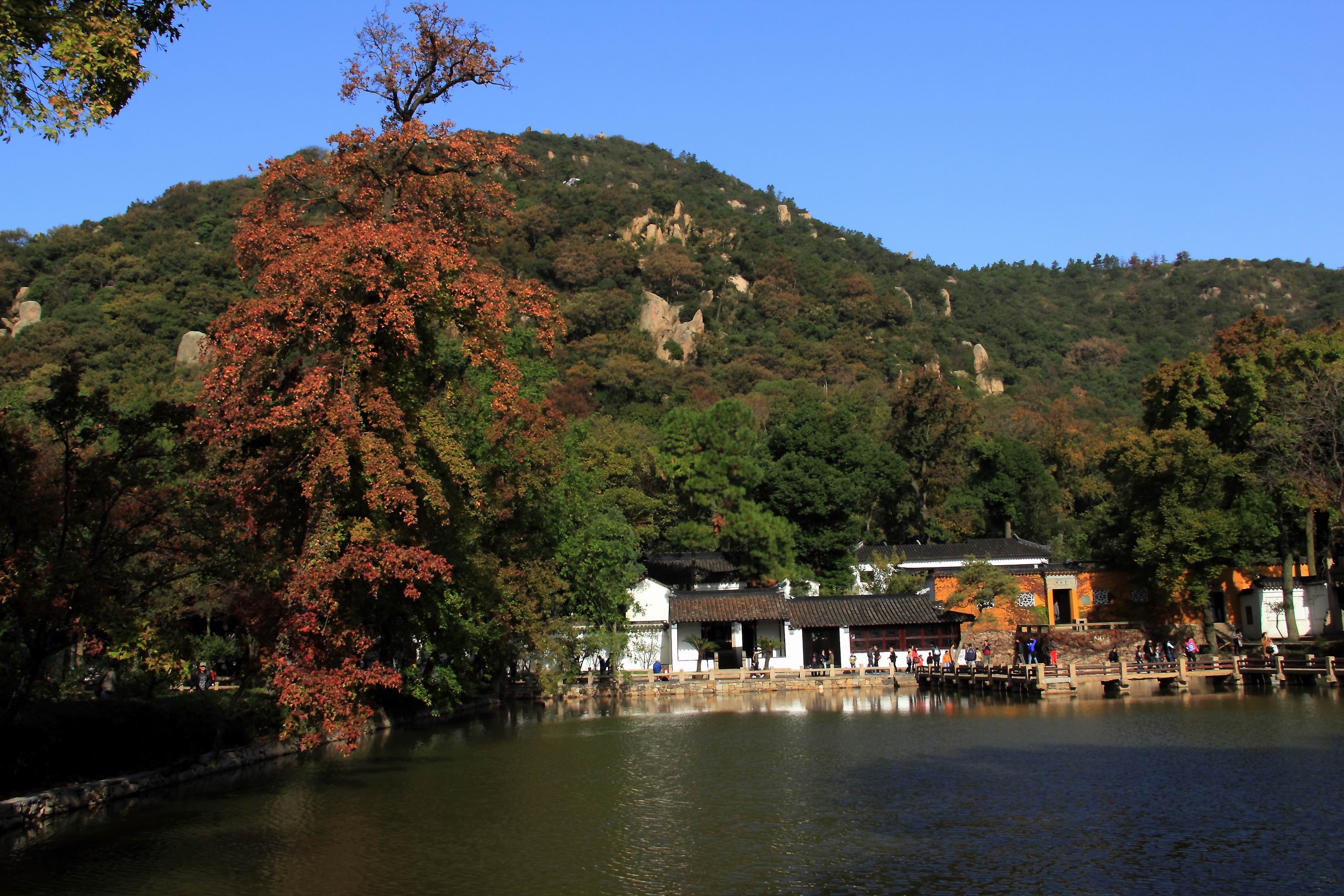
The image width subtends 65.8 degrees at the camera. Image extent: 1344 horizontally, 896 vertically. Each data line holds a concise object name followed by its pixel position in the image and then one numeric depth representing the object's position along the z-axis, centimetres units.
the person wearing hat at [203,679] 3120
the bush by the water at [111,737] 1555
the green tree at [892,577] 4638
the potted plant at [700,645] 4244
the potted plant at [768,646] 4181
